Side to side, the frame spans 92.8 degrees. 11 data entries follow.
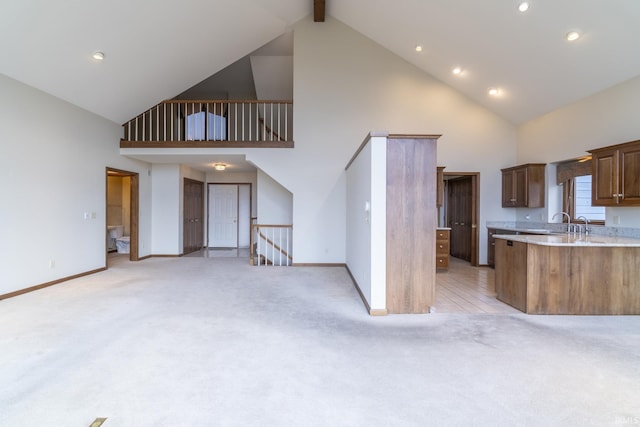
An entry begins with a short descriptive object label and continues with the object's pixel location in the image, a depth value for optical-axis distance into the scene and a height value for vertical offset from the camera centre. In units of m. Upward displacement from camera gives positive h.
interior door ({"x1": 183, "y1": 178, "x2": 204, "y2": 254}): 8.14 -0.11
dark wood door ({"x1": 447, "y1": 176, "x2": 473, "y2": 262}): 6.97 -0.06
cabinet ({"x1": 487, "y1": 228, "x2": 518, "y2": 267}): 6.32 -0.72
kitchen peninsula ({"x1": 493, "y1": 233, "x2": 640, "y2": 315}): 3.51 -0.76
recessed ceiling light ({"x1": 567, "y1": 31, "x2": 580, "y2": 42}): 3.86 +2.27
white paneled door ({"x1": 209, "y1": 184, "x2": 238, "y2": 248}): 9.50 -0.13
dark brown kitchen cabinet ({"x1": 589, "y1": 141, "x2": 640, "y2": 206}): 3.64 +0.48
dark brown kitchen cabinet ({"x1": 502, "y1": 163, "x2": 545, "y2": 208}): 5.65 +0.51
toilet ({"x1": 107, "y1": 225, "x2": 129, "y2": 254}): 8.62 -0.82
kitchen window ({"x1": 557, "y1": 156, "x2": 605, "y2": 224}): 5.02 +0.42
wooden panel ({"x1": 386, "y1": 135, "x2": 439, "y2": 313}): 3.47 -0.11
